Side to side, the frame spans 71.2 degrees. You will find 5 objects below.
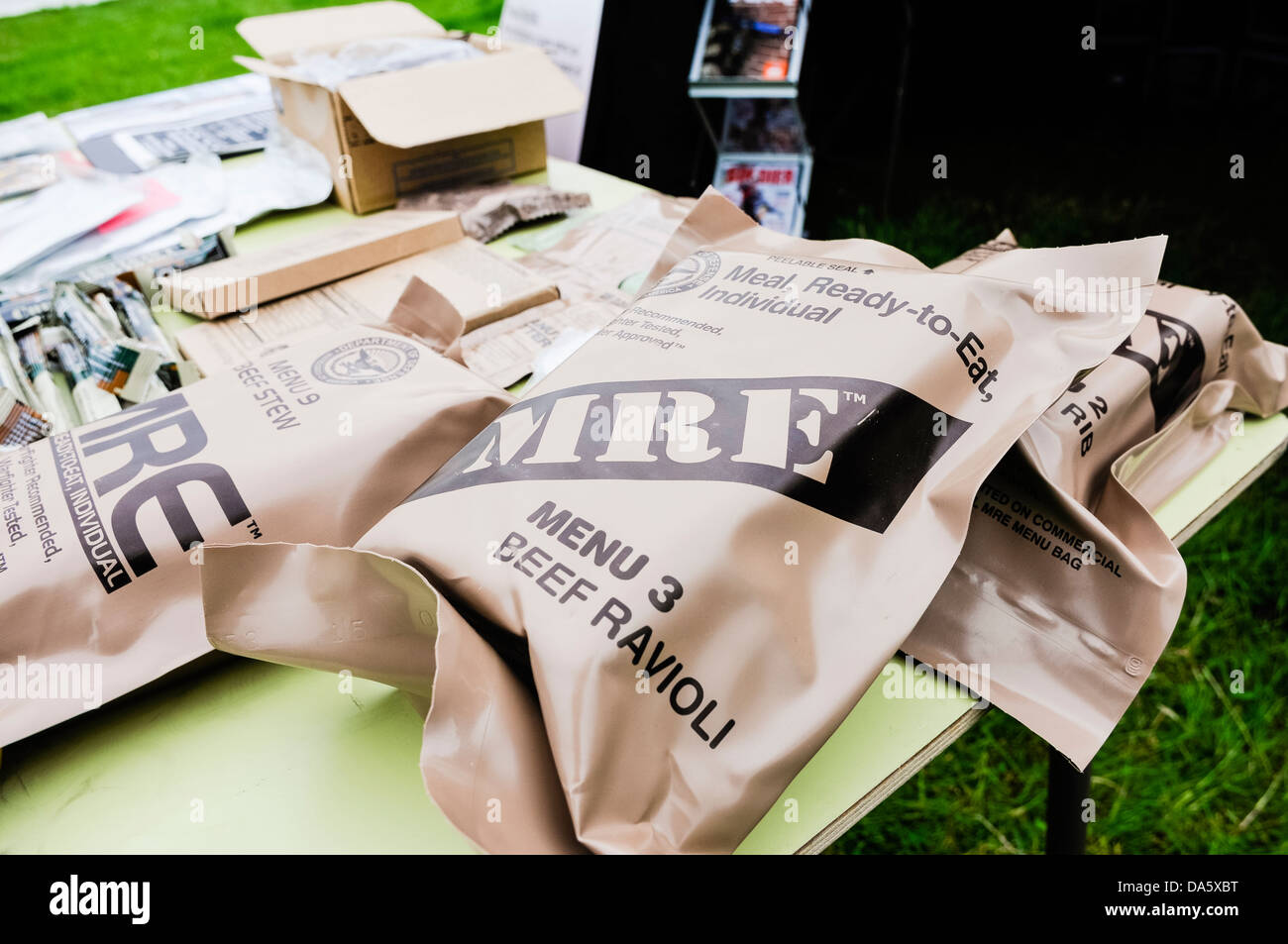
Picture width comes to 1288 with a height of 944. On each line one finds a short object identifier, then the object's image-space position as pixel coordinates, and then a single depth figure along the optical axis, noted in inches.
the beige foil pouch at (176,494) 25.0
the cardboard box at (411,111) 56.9
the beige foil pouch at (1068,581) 25.3
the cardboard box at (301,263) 47.6
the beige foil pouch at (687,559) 20.7
